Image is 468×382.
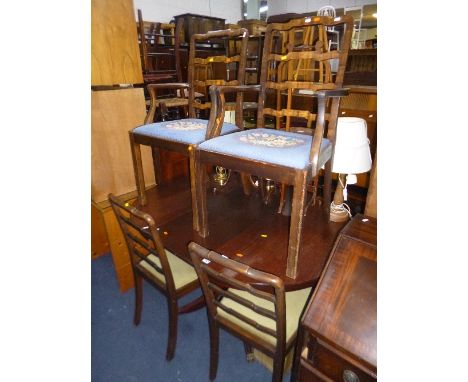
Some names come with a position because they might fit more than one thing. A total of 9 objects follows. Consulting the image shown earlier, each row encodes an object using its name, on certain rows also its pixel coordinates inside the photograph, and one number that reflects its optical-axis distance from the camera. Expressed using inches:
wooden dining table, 48.8
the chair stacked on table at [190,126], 56.0
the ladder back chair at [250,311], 36.3
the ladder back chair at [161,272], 50.4
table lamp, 50.2
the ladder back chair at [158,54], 141.3
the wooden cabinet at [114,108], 67.7
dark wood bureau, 29.5
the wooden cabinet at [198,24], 198.7
